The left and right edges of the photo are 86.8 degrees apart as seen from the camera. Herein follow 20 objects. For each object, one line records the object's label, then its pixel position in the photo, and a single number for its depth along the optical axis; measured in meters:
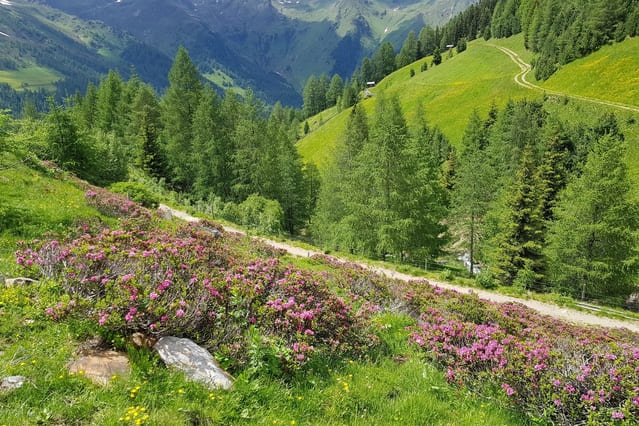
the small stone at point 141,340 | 5.38
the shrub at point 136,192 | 23.95
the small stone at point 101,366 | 4.77
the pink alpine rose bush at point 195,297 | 5.46
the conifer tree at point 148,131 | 46.72
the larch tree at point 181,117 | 49.25
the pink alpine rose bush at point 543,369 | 5.42
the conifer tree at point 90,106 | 61.37
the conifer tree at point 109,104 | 57.07
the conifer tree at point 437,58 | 137.12
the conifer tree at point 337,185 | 41.18
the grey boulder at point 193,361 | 5.00
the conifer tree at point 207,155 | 46.94
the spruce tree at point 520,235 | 31.69
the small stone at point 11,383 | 4.29
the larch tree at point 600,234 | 27.98
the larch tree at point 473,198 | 38.62
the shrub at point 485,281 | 23.22
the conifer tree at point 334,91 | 156.12
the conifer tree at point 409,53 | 167.38
